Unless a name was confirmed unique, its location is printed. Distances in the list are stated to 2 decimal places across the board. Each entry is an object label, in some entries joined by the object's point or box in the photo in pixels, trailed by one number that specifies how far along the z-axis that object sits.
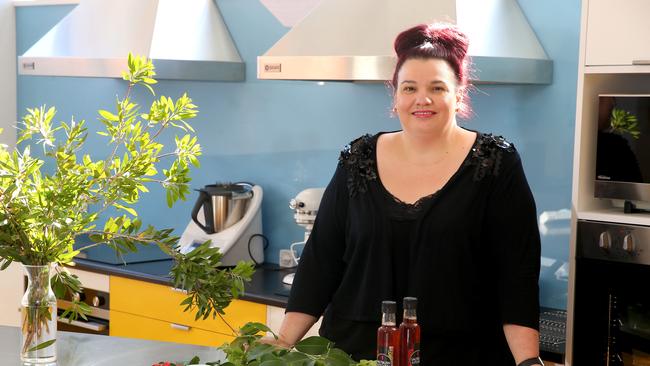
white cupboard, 2.73
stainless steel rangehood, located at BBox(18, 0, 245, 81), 3.89
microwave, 2.76
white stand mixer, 3.74
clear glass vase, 1.93
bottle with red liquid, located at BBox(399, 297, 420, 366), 1.68
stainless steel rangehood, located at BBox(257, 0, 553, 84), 3.03
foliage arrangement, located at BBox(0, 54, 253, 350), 1.90
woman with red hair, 2.29
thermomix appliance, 3.95
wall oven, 2.78
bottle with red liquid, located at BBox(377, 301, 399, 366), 1.65
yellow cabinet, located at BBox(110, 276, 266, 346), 3.49
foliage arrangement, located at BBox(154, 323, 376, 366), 1.63
